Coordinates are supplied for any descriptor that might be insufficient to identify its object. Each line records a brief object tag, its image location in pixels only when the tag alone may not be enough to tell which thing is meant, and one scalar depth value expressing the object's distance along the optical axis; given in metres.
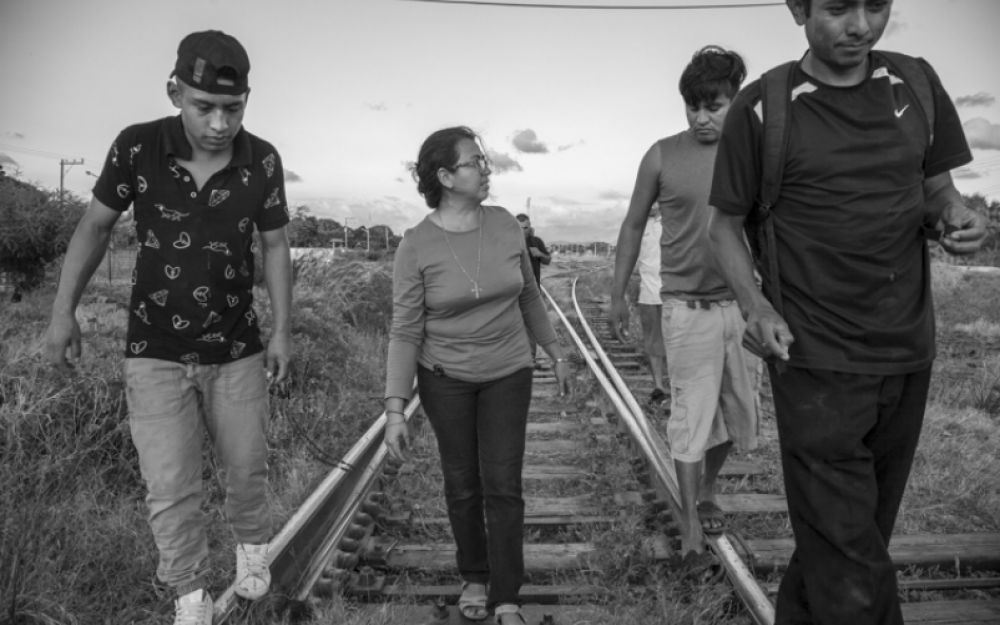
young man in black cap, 2.93
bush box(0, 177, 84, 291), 27.44
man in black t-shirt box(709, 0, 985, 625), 2.42
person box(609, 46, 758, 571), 3.88
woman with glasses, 3.27
